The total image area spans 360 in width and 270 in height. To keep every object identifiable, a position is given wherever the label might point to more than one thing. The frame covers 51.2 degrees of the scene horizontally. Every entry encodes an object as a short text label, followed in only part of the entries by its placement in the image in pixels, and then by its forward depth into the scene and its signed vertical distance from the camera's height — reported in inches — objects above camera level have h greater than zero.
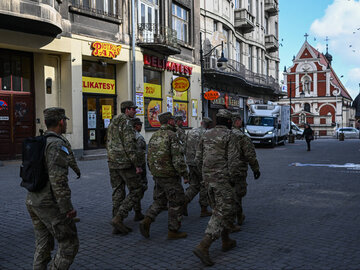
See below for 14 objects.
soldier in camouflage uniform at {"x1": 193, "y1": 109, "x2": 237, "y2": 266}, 182.5 -26.5
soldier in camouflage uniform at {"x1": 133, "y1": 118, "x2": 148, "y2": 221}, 259.6 -24.5
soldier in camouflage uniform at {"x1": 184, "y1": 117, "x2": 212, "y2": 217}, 275.9 -37.4
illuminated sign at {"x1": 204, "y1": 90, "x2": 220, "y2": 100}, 900.0 +61.1
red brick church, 2869.1 +194.3
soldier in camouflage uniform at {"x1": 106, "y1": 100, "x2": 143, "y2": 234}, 227.8 -26.3
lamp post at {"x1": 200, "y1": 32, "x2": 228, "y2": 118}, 839.5 +132.2
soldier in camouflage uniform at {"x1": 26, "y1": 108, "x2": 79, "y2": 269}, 133.8 -31.2
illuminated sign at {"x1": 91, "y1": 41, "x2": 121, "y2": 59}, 644.6 +128.1
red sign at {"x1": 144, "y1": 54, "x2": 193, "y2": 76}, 776.7 +125.6
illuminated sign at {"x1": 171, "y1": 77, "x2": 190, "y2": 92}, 796.0 +79.7
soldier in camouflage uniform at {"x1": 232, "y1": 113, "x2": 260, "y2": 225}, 228.1 -25.7
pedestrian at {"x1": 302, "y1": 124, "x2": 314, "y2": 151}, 888.3 -35.2
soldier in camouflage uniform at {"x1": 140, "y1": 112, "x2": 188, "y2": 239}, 216.7 -30.6
